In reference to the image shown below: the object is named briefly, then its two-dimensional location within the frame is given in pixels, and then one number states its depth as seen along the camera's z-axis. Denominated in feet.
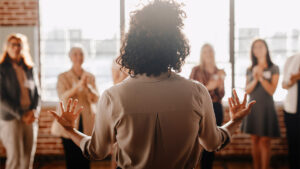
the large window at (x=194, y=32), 14.40
